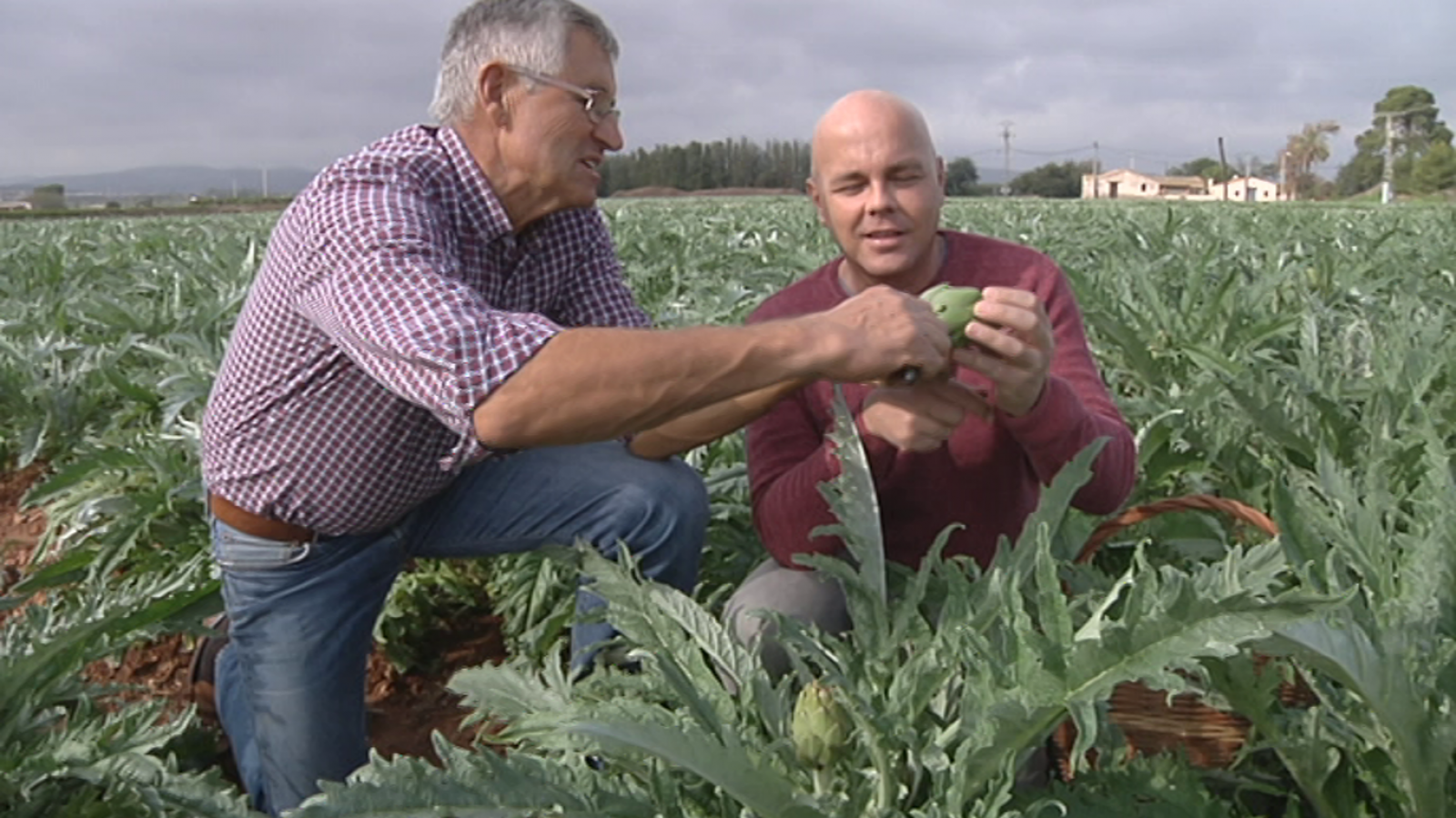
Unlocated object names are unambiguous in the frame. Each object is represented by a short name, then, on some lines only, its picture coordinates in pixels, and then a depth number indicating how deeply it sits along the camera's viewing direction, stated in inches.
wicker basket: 66.8
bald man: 83.7
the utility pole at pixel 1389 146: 1809.3
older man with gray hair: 68.4
